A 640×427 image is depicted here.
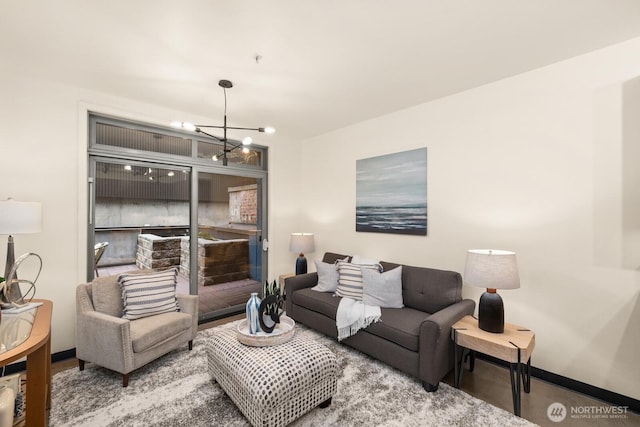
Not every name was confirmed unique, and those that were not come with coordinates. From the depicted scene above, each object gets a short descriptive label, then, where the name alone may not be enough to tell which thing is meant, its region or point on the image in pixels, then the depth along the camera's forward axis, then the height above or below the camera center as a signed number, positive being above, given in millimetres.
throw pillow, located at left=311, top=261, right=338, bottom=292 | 3459 -792
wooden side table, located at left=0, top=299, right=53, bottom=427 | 1539 -927
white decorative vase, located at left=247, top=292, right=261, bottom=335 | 2230 -822
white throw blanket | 2699 -1006
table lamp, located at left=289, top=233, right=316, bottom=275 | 4141 -471
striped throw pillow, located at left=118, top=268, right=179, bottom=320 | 2701 -804
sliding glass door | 3176 +20
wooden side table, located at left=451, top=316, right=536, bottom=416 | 2004 -981
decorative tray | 2125 -946
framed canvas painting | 3316 +272
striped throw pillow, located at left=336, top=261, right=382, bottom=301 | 3156 -754
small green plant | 2270 -699
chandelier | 2445 +812
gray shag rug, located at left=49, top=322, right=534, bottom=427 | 1941 -1427
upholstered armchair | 2293 -1038
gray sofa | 2252 -1004
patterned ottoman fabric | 1749 -1097
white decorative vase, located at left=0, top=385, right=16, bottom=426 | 1397 -988
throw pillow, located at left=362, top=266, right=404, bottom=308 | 2957 -793
